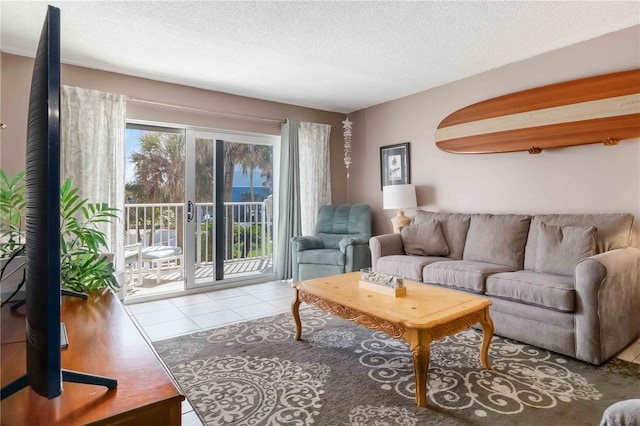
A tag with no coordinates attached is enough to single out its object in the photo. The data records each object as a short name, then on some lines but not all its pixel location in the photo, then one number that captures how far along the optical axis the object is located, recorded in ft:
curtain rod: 12.24
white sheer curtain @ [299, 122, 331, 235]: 16.03
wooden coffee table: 5.90
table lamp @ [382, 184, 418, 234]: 13.41
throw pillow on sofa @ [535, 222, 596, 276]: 8.54
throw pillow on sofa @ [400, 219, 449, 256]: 11.83
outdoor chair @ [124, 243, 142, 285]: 13.34
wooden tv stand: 2.21
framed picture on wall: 14.82
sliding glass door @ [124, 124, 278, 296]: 13.80
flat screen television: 2.11
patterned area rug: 5.67
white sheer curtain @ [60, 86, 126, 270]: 10.85
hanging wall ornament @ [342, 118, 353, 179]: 17.28
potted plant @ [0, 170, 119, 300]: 4.99
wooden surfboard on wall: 9.00
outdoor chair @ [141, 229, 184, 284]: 14.52
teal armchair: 13.39
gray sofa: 7.23
